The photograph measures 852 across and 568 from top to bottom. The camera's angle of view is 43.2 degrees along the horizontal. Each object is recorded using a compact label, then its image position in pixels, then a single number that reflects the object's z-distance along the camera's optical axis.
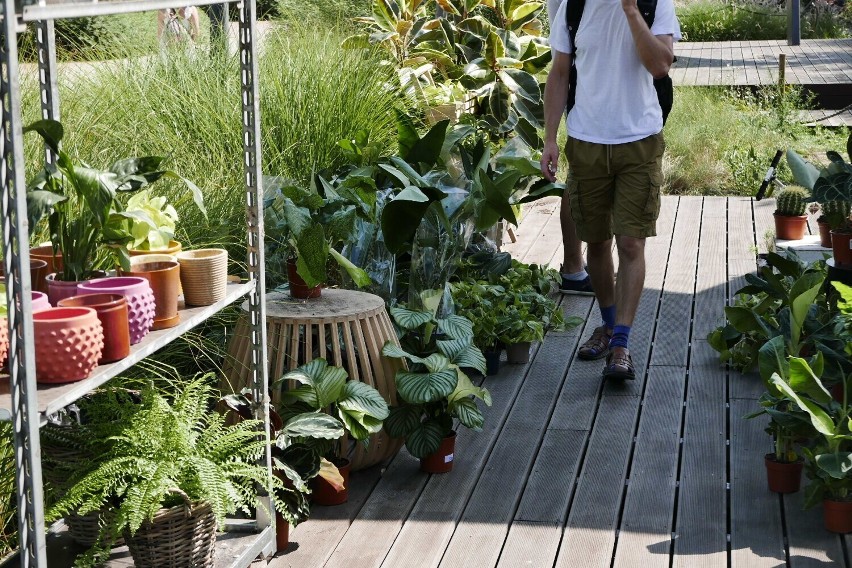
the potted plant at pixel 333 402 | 3.15
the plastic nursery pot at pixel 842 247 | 4.10
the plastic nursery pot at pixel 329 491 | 3.21
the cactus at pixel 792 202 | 5.93
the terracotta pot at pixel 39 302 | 2.15
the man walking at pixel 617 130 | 4.00
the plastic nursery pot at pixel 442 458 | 3.44
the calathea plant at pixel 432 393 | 3.35
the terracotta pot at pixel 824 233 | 5.49
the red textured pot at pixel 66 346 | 2.01
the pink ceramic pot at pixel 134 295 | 2.27
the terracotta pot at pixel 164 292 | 2.39
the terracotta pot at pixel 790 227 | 5.95
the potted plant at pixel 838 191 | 4.06
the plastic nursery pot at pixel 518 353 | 4.45
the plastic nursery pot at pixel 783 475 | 3.23
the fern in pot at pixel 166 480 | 2.38
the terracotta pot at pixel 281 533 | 2.96
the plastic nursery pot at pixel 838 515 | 2.98
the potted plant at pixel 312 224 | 3.29
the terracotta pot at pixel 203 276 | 2.54
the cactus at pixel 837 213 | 4.65
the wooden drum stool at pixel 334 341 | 3.26
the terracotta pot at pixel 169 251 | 2.59
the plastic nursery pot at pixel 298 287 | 3.40
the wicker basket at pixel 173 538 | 2.51
